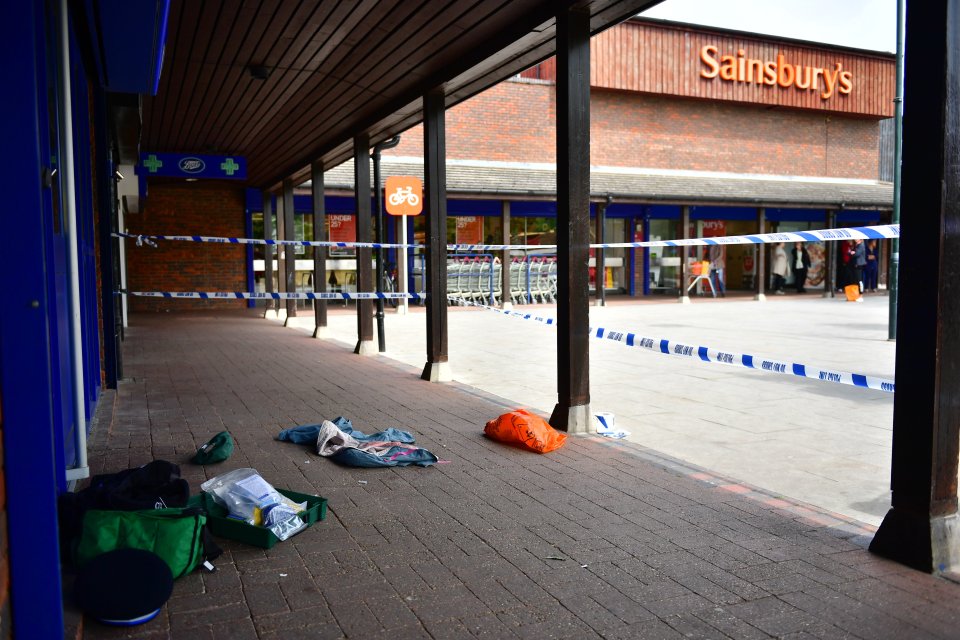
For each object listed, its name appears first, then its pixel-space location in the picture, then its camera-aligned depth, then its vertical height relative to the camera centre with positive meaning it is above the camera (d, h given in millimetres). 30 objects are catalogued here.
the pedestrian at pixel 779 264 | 24797 +114
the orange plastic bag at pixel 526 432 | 4457 -972
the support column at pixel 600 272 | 19080 -67
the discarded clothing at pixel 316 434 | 4500 -975
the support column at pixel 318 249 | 11367 +346
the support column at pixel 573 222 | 4777 +307
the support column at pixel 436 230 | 7023 +394
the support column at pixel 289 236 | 13859 +676
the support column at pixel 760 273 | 20938 -150
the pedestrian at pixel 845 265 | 22797 +54
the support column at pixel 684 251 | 20109 +451
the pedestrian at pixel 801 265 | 25422 +77
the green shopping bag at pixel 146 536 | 2541 -886
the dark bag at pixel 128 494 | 2699 -842
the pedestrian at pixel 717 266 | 25656 +72
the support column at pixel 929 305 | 2580 -136
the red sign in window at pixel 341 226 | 20641 +1245
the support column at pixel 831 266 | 22125 +26
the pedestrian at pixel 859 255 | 22359 +342
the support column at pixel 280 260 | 15914 +284
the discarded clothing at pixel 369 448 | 4074 -981
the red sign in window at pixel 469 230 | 21562 +1161
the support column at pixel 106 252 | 6430 +197
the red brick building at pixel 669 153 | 20016 +3705
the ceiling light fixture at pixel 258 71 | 7133 +1916
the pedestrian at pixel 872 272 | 25012 -185
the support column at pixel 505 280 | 18172 -234
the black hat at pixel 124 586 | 2236 -940
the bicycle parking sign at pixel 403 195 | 16391 +1650
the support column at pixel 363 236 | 9250 +451
